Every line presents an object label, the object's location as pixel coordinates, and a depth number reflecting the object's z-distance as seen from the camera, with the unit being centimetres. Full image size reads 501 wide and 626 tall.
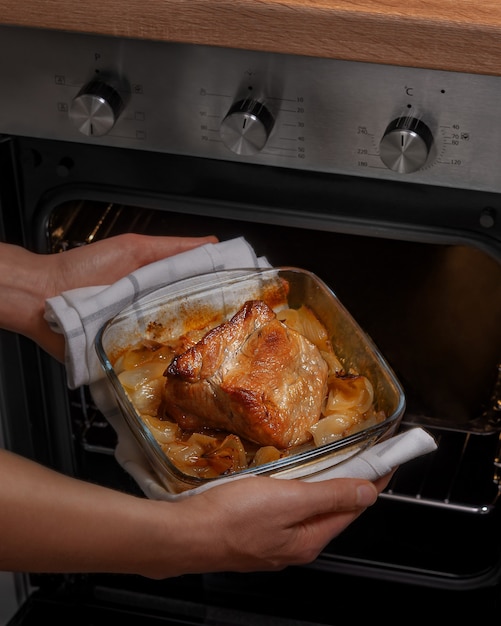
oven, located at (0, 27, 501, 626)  134
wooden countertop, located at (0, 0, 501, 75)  125
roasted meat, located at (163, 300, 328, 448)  129
